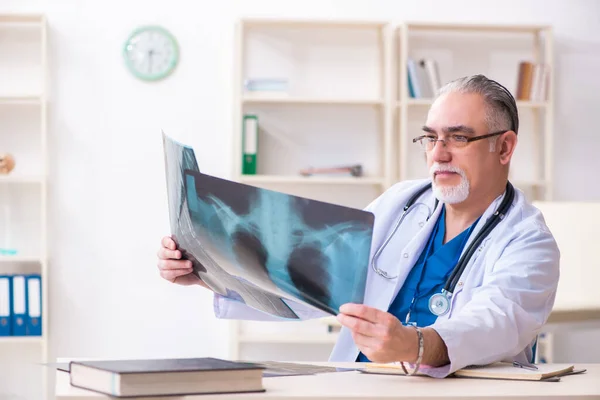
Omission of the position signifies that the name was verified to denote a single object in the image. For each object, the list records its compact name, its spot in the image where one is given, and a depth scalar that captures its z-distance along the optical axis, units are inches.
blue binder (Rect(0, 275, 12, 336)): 165.2
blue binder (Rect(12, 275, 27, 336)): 166.6
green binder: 171.9
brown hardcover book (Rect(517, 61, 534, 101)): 175.5
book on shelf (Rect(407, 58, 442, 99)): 173.2
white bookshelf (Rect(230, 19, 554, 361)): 180.5
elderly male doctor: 58.8
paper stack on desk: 53.2
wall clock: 178.4
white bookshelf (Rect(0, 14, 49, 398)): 176.4
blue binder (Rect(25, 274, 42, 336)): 167.6
